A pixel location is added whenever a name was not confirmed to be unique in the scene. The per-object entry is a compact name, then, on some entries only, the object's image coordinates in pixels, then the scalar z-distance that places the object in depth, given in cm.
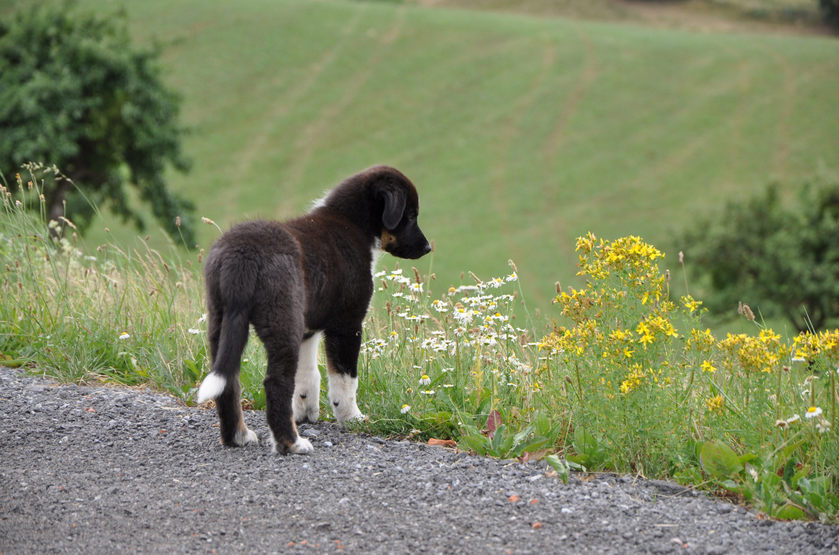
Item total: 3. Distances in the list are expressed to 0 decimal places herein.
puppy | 782
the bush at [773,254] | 5472
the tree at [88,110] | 4400
